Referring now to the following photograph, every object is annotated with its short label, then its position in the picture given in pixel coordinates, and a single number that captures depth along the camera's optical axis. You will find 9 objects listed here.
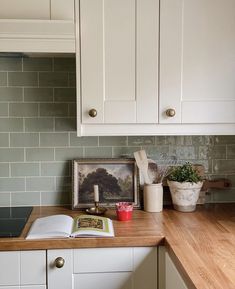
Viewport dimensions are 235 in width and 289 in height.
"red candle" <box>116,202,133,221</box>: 1.89
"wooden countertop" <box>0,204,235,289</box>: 1.27
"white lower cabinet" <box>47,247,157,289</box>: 1.63
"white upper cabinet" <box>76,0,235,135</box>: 1.83
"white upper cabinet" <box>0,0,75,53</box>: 1.71
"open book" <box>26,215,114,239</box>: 1.64
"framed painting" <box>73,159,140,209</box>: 2.15
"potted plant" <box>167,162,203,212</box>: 2.05
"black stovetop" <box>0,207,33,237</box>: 1.71
